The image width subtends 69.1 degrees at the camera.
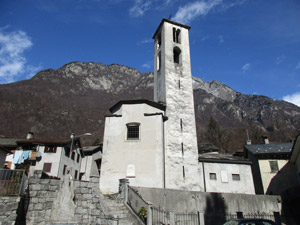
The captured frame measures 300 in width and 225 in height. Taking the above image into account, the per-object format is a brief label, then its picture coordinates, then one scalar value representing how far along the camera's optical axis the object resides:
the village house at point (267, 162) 21.53
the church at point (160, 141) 17.45
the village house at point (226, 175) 19.44
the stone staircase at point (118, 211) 10.41
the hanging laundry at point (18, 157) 25.02
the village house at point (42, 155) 25.02
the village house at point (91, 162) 32.91
